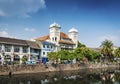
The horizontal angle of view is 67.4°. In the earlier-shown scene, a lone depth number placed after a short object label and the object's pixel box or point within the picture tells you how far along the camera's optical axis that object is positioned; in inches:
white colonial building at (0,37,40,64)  1158.4
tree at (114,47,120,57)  1814.8
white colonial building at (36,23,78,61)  1530.0
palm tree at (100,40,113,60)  1649.6
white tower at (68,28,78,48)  1682.1
